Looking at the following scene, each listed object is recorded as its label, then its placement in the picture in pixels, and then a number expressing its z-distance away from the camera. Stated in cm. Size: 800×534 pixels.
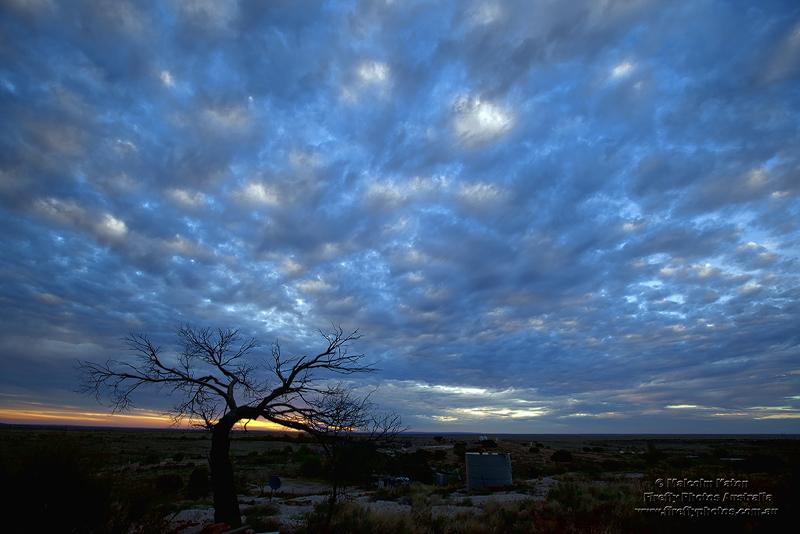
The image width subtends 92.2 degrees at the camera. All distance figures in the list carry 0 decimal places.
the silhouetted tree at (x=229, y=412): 1059
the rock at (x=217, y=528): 973
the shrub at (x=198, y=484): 2265
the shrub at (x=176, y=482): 2151
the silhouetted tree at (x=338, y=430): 1023
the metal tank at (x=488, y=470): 2578
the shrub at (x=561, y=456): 4501
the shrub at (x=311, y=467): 3512
